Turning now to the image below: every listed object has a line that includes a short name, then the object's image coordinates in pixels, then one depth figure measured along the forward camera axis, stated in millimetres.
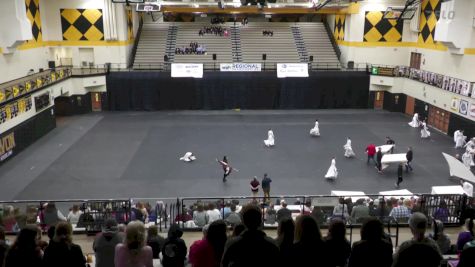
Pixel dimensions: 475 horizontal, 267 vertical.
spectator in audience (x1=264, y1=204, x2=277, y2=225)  10773
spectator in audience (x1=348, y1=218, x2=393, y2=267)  4656
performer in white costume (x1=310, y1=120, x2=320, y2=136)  25609
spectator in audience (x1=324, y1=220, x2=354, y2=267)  4883
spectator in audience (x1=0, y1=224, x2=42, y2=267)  4465
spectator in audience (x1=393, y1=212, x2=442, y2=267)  4199
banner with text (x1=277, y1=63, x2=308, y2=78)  32094
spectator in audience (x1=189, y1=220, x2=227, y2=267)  4871
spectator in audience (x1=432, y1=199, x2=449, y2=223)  10586
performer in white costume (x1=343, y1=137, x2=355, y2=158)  21438
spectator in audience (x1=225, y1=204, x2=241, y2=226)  9734
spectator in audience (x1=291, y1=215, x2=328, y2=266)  4473
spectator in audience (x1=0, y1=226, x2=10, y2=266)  4789
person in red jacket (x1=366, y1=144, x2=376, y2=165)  20344
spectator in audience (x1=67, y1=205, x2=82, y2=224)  11305
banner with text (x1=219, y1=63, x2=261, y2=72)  32812
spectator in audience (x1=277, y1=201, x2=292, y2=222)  10483
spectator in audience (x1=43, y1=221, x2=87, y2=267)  4582
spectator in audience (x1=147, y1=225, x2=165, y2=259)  6871
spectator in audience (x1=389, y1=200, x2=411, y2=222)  10721
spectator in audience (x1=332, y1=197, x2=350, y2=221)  11101
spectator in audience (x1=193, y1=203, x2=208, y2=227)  10673
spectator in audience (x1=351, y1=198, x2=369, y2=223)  10945
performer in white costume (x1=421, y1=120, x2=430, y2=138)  25433
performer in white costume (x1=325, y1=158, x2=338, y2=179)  18375
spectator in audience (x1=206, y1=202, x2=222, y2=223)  11029
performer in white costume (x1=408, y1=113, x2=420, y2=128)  28219
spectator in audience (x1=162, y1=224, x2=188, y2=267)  5383
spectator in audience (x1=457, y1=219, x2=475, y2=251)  6516
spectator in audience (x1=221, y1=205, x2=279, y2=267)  4070
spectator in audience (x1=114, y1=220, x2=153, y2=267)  4691
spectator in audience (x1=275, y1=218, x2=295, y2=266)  4517
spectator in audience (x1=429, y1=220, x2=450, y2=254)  7061
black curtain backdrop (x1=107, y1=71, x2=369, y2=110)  33625
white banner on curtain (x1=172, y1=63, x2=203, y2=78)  31938
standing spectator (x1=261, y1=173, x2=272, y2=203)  16266
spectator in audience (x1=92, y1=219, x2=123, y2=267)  5504
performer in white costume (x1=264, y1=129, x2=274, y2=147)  23250
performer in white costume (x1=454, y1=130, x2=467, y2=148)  23641
